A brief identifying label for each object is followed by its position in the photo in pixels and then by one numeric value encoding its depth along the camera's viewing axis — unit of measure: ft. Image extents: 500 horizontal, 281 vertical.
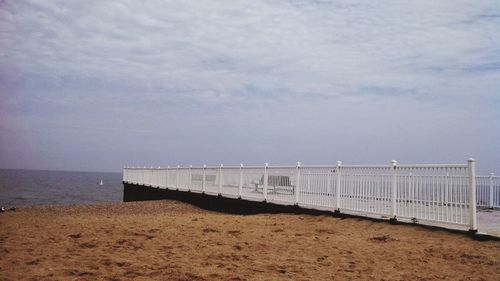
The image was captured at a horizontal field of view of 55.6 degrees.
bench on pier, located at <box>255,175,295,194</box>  50.82
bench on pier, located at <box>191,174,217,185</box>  68.10
